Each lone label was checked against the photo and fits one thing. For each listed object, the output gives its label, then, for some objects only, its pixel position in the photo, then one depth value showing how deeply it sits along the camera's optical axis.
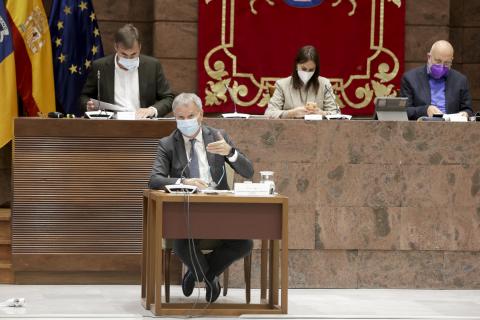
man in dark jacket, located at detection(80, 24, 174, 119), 15.03
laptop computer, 14.41
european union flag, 17.39
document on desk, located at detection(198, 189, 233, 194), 11.53
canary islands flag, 16.48
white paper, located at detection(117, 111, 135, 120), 14.08
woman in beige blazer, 15.13
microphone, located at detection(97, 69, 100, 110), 14.56
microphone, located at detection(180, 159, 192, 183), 12.31
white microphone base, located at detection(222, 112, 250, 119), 14.20
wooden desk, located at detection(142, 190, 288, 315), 11.31
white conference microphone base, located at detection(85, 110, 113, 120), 14.05
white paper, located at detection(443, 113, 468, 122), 14.45
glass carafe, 11.65
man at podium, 12.22
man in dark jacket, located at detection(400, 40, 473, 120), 15.70
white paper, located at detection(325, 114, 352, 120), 14.32
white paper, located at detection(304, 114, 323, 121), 14.22
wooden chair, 12.55
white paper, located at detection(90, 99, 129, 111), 14.42
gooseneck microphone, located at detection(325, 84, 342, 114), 15.31
